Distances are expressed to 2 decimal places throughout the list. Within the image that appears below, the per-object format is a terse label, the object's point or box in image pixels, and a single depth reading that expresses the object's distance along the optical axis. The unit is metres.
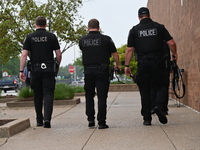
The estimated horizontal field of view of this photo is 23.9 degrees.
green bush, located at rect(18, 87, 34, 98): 15.44
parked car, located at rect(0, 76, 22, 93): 38.31
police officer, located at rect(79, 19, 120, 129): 7.84
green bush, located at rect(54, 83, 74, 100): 14.90
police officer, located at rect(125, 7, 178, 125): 7.89
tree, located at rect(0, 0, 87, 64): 19.50
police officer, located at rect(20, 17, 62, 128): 8.08
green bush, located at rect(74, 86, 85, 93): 23.69
